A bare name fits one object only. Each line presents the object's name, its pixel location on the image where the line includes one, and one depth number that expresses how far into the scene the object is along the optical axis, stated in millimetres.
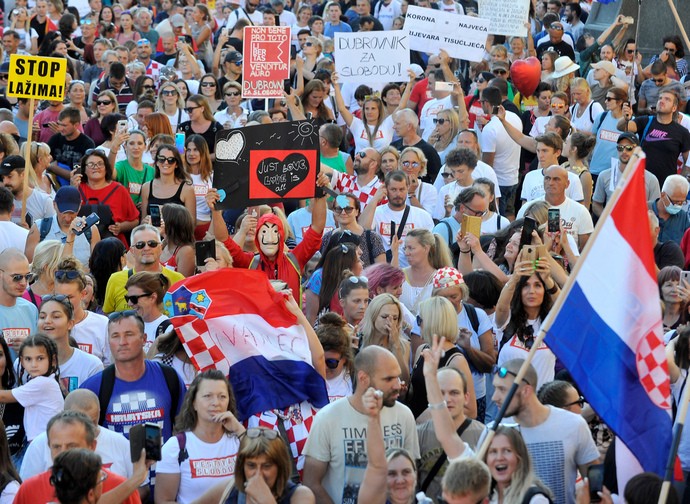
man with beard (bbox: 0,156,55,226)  21141
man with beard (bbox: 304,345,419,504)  12828
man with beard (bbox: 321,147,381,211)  22391
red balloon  30844
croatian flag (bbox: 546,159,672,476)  10602
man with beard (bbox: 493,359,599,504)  12766
